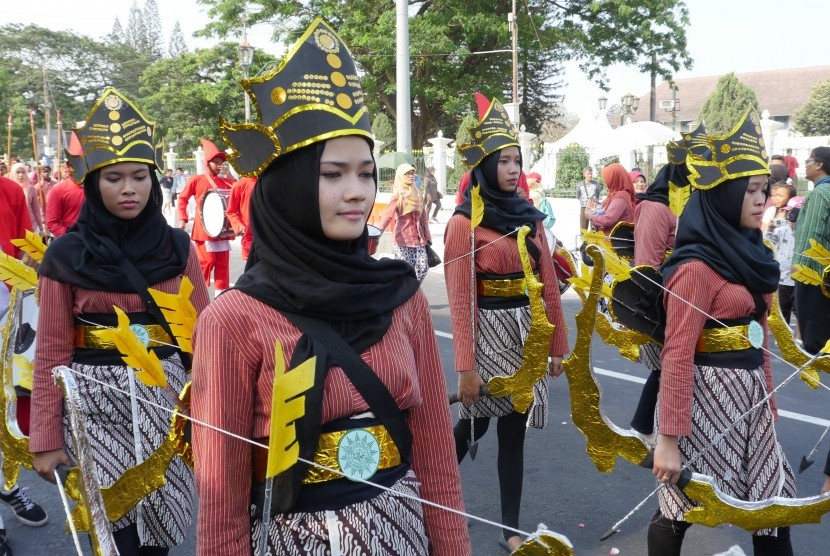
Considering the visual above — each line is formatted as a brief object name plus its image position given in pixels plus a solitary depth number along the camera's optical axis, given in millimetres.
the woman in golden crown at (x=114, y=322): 2770
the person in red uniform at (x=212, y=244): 8906
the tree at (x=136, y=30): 94500
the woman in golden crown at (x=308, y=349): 1603
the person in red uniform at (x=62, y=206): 6711
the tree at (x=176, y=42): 91062
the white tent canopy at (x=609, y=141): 19453
